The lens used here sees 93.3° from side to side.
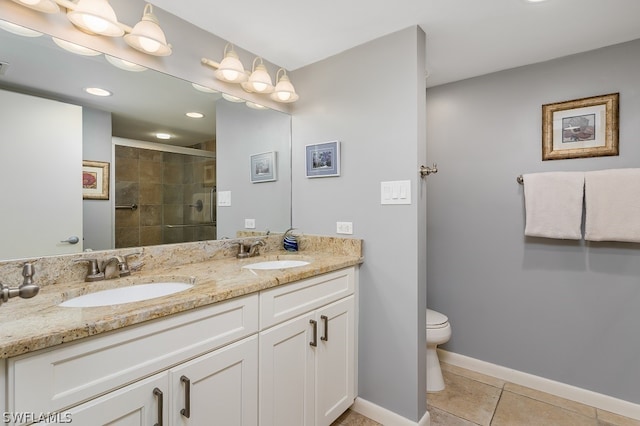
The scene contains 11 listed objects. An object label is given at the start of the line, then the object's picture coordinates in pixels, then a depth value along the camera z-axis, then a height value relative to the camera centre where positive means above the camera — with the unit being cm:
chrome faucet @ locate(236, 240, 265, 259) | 184 -23
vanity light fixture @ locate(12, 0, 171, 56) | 116 +78
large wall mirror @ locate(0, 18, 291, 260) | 118 +28
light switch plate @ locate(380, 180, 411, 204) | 166 +11
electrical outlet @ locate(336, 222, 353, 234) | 190 -10
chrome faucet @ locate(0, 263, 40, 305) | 77 -20
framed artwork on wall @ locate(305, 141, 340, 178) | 193 +35
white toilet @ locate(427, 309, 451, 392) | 200 -87
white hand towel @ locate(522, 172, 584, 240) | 186 +4
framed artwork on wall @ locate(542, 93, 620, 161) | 181 +52
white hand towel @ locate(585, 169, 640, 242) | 169 +3
